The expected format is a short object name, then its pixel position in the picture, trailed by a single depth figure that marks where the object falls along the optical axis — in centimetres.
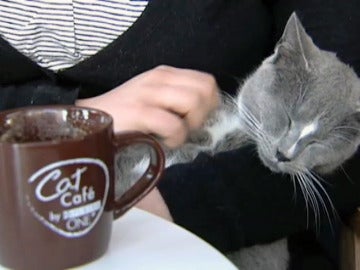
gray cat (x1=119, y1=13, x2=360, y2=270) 100
